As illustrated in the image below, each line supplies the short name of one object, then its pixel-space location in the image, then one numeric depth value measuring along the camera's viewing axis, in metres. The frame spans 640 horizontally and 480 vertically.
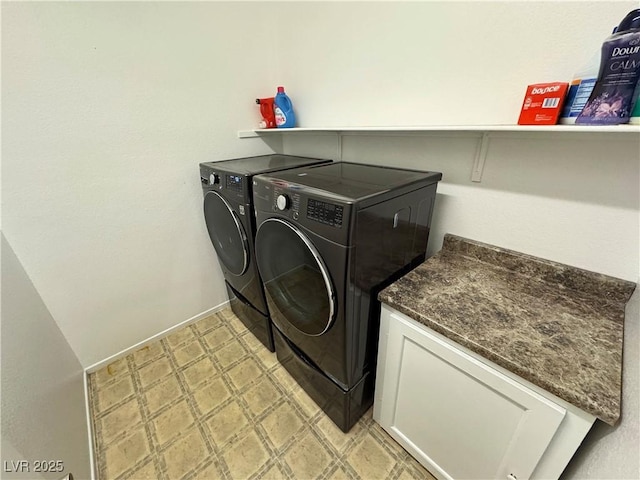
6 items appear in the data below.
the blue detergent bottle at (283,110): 1.76
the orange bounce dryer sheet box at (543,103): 0.82
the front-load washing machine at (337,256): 0.85
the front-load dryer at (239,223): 1.29
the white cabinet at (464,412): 0.67
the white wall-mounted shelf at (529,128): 0.67
